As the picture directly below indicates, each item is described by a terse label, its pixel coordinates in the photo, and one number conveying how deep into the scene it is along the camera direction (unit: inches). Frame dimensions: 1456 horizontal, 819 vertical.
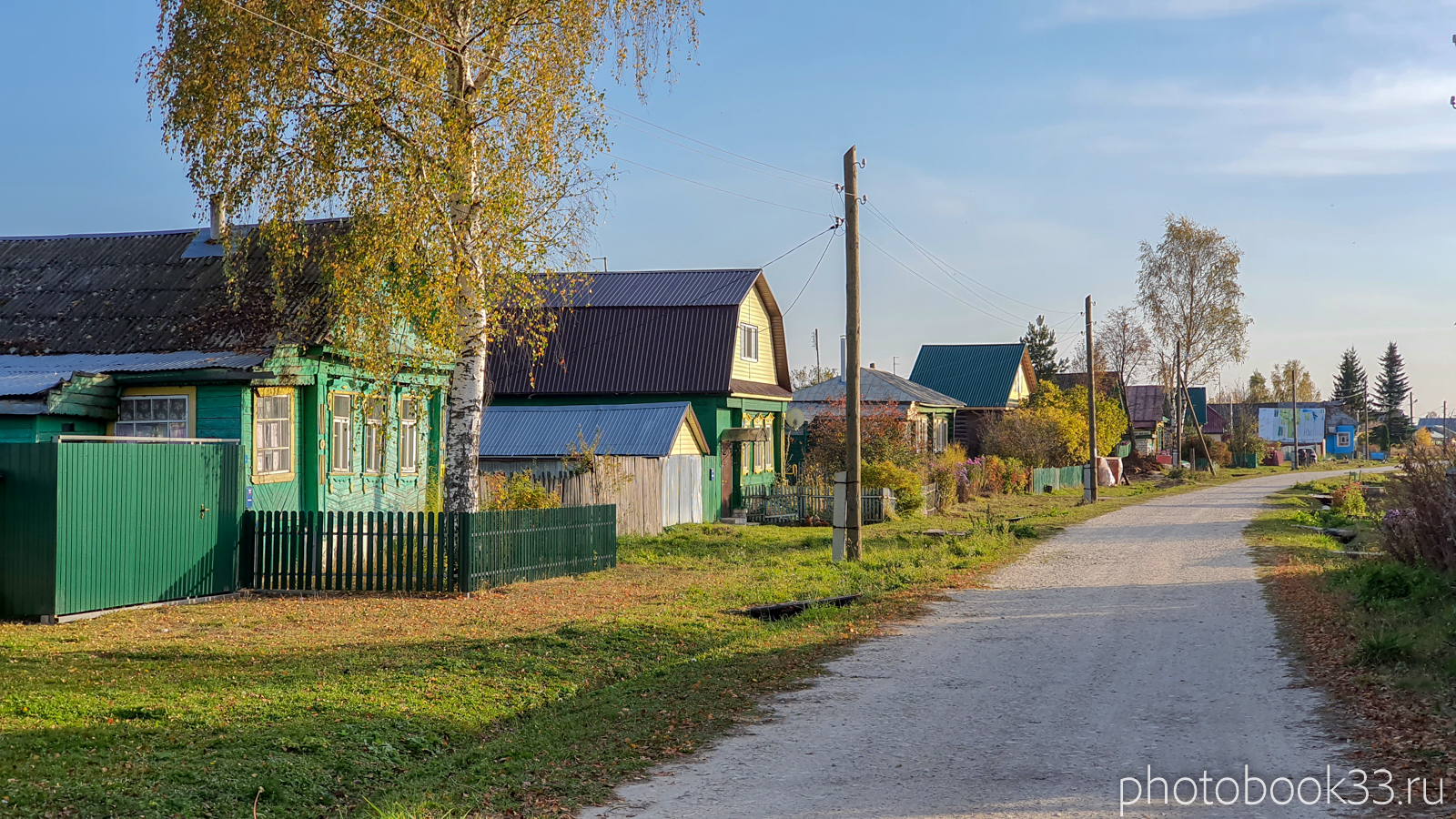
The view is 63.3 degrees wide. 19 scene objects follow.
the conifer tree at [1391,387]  5265.8
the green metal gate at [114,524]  522.6
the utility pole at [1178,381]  2544.3
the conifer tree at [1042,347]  3390.7
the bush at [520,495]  832.9
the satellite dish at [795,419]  1727.4
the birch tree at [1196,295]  2568.9
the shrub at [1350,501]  1256.8
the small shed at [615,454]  978.7
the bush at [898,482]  1246.3
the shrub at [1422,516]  558.9
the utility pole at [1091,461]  1617.9
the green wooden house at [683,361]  1316.9
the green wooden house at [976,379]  2283.5
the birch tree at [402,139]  611.8
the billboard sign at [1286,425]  4714.6
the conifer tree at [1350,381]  5388.8
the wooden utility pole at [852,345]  807.7
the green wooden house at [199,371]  702.5
